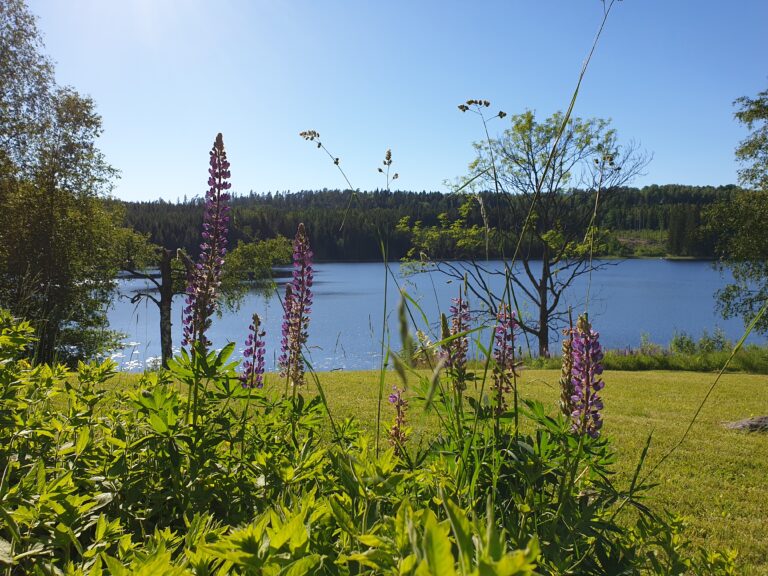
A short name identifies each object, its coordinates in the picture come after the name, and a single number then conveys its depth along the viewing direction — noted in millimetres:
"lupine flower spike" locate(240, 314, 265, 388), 2580
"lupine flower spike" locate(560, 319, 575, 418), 2111
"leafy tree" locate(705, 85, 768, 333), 19094
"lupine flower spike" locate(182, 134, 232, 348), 2148
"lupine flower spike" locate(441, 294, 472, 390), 2055
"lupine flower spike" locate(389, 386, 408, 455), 2366
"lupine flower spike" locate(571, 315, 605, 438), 2010
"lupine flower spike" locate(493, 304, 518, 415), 1917
